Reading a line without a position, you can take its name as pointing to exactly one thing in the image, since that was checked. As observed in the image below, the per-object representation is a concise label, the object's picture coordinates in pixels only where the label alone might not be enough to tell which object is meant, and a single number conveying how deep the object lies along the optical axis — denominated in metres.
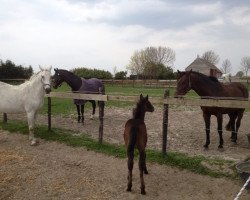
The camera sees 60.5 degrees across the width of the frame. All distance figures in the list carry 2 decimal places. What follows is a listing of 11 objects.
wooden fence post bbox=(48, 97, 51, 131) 6.26
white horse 5.54
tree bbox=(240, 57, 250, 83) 55.85
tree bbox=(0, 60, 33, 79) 25.13
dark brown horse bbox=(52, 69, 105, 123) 7.44
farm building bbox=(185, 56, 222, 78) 40.71
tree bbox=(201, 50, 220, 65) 57.23
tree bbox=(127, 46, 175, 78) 41.22
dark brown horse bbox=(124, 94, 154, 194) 3.37
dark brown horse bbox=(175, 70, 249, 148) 5.03
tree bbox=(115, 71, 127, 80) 35.37
